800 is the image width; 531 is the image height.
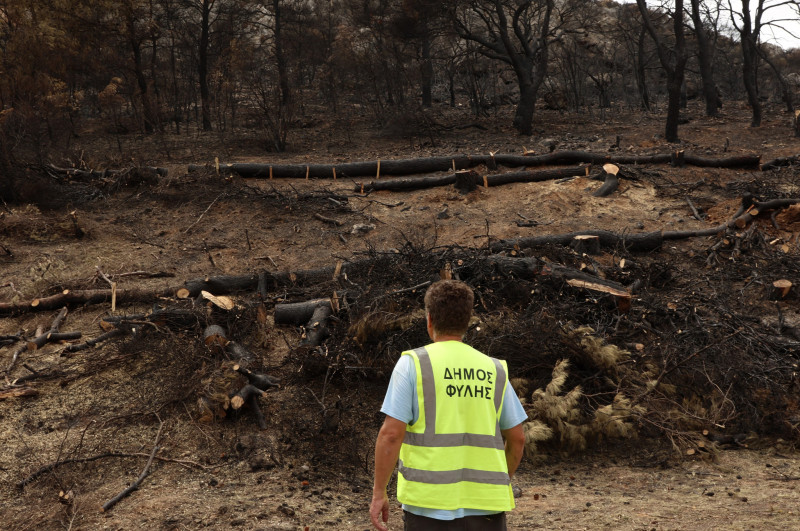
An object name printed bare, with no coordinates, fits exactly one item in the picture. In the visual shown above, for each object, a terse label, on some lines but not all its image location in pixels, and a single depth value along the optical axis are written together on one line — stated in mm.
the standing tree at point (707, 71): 21847
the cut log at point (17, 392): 5863
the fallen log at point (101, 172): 13484
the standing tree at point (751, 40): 19719
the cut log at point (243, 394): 5379
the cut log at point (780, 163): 13961
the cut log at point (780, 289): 8047
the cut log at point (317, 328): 6406
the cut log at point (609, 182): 12391
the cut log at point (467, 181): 13000
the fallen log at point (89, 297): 8031
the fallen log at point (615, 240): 9695
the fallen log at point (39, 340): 6645
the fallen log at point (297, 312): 7203
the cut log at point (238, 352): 6134
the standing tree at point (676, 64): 16859
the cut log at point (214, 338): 6281
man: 2461
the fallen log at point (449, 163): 14094
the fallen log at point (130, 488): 4309
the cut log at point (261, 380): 5781
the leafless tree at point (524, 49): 19594
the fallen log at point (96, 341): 6754
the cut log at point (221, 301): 6992
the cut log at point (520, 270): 7188
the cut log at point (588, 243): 9352
